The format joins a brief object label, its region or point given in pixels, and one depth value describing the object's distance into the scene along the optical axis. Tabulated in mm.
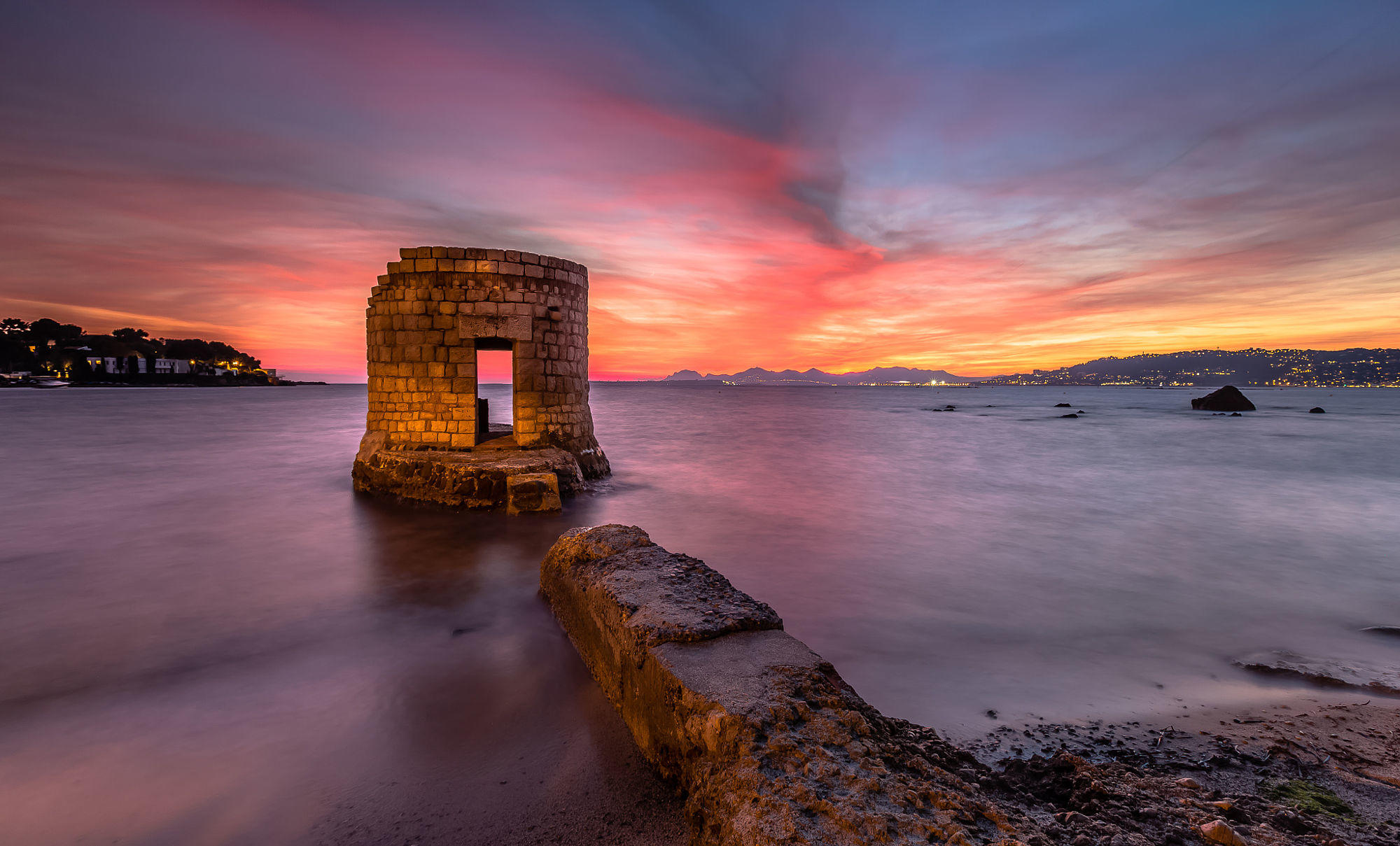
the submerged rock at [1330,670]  3594
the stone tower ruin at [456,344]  7785
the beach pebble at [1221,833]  1905
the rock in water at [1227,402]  36188
